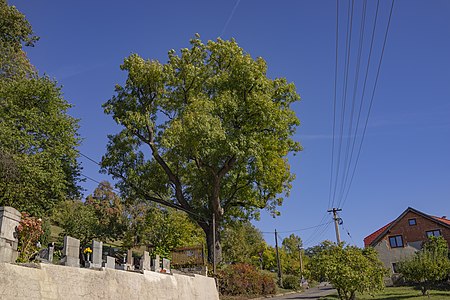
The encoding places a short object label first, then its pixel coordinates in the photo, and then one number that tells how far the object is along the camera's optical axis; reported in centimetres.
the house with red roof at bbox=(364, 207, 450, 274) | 3916
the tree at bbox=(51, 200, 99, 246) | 3025
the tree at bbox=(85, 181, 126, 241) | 3388
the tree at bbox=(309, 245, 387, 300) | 1633
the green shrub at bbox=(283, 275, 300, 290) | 3803
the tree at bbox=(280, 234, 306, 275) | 6058
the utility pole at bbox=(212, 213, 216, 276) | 2356
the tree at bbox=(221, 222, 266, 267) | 4188
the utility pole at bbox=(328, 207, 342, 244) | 3274
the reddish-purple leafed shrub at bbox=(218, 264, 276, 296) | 2319
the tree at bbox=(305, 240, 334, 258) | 11018
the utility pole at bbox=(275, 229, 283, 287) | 3971
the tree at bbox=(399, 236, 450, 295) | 2531
